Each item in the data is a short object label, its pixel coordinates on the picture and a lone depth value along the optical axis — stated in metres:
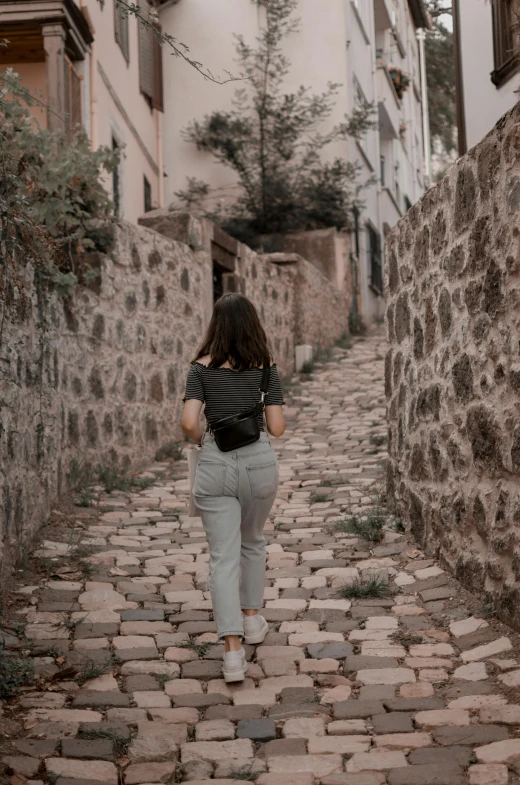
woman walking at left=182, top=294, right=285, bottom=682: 4.28
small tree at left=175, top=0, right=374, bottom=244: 17.92
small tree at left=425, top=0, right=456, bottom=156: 30.53
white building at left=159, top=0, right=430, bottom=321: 18.62
